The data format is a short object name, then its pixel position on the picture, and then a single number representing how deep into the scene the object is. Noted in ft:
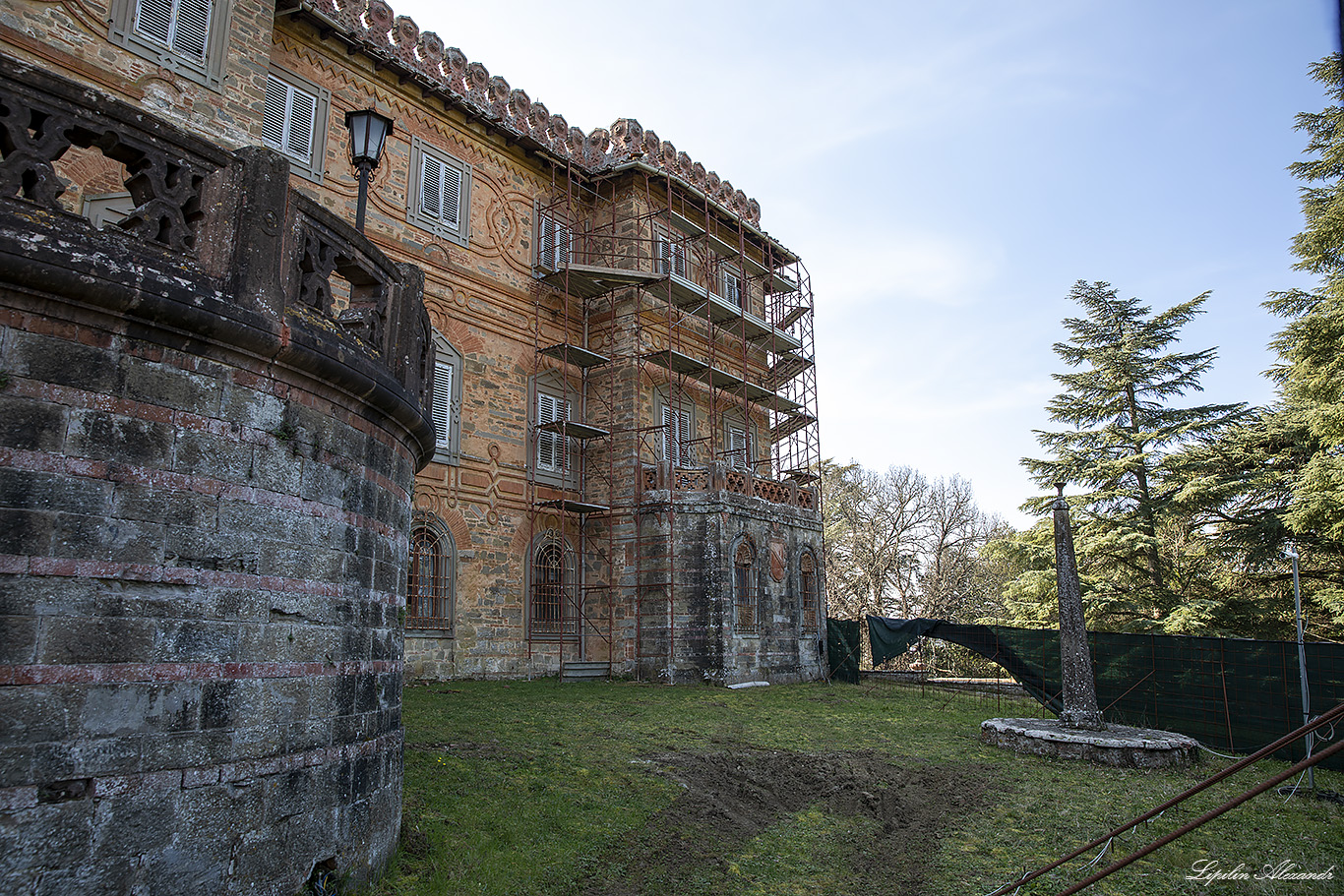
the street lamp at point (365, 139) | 22.11
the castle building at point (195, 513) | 11.60
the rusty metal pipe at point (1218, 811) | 8.49
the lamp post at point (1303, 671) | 30.61
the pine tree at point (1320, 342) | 53.78
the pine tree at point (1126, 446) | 69.82
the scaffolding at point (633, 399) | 61.57
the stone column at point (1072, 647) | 36.42
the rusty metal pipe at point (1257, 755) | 10.05
